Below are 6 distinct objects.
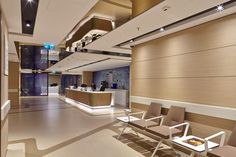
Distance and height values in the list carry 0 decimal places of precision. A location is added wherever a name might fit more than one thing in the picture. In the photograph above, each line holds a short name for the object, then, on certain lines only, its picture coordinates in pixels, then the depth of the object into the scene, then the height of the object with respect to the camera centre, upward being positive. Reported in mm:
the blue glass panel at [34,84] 18953 -137
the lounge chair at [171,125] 3640 -995
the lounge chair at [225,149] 2564 -1008
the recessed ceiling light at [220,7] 3078 +1261
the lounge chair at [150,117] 4414 -963
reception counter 10177 -922
